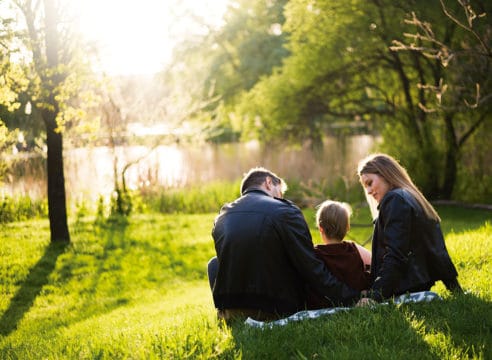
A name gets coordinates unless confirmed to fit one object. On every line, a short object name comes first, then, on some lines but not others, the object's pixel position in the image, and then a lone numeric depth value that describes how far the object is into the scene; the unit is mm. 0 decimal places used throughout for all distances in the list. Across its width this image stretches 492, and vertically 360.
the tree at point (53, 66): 9117
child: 4424
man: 4098
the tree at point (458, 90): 13570
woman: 4223
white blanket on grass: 4082
